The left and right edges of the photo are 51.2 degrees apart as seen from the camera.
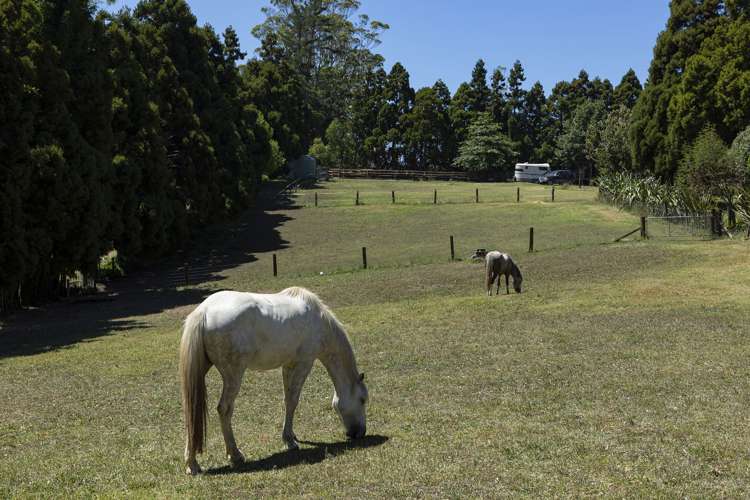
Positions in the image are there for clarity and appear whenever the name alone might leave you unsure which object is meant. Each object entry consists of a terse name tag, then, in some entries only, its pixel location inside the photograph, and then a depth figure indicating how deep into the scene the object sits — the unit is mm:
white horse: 7965
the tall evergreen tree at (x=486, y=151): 85250
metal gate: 33750
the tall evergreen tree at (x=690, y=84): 42188
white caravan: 84000
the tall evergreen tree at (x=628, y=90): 88438
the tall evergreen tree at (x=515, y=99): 92125
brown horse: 23891
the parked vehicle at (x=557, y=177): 80062
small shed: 85531
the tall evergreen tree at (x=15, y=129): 23891
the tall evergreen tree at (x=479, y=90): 95625
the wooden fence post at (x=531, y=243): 33816
